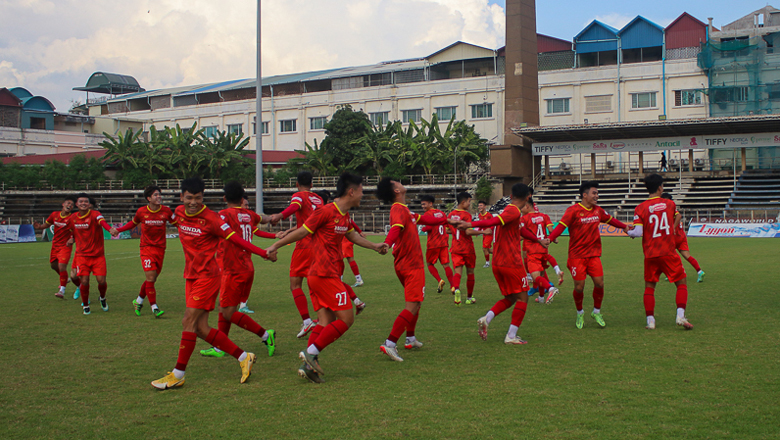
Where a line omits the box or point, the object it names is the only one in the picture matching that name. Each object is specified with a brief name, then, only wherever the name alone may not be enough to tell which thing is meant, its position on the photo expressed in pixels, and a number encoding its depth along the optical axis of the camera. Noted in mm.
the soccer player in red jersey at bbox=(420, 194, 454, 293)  12195
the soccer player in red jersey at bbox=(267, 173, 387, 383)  6367
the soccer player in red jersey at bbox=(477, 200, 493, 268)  13547
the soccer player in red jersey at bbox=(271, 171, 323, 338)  8648
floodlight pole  28078
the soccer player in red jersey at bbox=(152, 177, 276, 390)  6227
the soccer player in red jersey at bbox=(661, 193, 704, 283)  12064
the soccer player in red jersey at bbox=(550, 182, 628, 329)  8672
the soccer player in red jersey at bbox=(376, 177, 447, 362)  7047
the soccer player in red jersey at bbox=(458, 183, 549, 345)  7719
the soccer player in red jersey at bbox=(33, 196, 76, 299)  12055
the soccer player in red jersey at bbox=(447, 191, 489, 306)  11414
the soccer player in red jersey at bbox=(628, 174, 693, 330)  8469
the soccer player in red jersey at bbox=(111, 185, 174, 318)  10188
